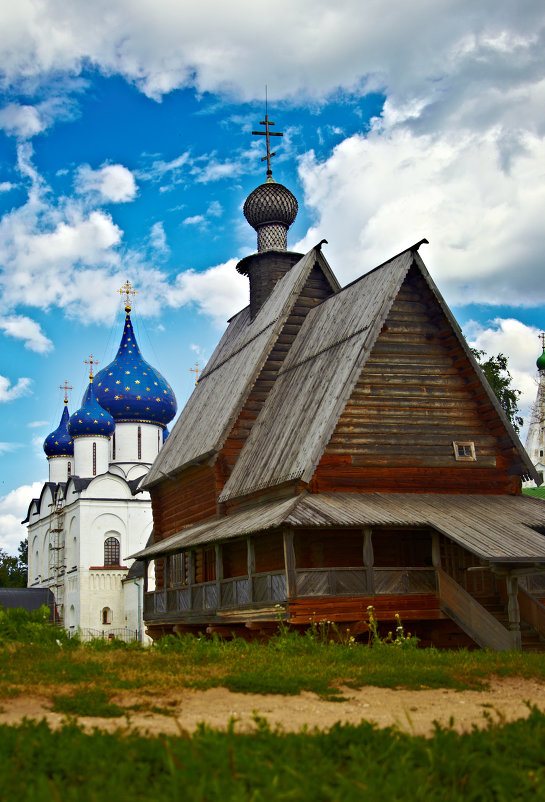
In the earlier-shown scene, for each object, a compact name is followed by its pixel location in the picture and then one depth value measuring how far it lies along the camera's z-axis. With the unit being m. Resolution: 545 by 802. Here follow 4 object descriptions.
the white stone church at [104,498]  50.19
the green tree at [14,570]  71.38
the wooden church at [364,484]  15.15
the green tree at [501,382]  39.53
